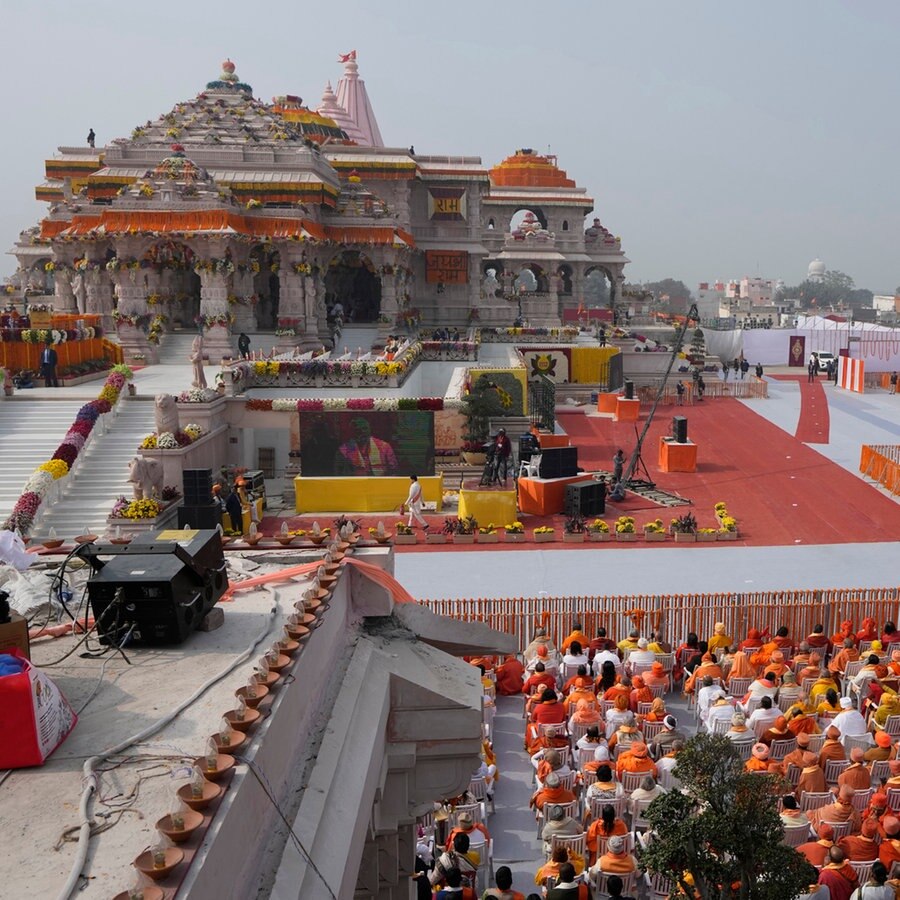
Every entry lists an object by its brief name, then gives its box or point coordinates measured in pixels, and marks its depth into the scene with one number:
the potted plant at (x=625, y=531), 20.75
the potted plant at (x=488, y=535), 20.78
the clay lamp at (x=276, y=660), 5.18
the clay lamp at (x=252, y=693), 4.77
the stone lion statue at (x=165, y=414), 21.02
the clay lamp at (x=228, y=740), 4.37
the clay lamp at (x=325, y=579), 6.55
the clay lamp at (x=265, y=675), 5.00
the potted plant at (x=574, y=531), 20.83
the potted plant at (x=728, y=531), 20.75
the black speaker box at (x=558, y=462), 23.21
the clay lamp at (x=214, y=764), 4.12
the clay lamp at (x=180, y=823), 3.71
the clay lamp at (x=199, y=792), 3.93
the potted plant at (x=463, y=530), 20.75
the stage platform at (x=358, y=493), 23.27
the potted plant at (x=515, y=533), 20.73
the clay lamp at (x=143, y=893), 3.37
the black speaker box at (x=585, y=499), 22.42
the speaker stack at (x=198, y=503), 18.91
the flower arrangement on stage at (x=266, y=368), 25.44
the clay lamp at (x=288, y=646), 5.39
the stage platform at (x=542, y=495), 22.98
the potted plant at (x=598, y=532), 20.78
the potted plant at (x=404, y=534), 20.47
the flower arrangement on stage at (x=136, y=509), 18.84
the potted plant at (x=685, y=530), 20.70
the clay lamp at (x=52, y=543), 7.82
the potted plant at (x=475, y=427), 25.52
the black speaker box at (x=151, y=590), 5.80
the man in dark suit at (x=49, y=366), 25.22
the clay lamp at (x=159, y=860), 3.51
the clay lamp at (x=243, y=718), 4.55
